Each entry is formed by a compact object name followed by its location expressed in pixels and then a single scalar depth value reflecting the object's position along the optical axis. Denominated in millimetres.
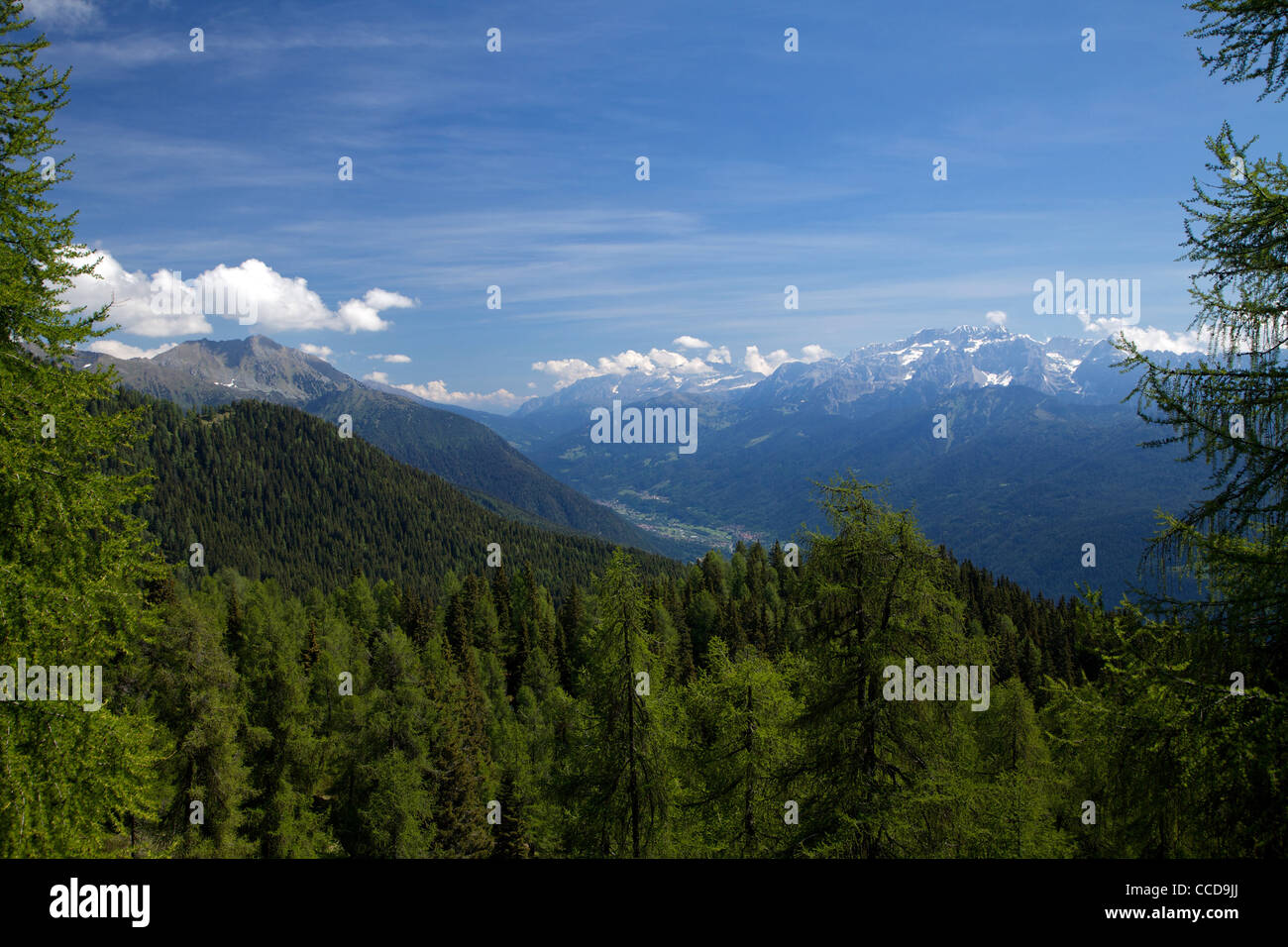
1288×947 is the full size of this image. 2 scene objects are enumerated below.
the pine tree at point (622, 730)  17609
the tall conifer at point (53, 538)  8844
